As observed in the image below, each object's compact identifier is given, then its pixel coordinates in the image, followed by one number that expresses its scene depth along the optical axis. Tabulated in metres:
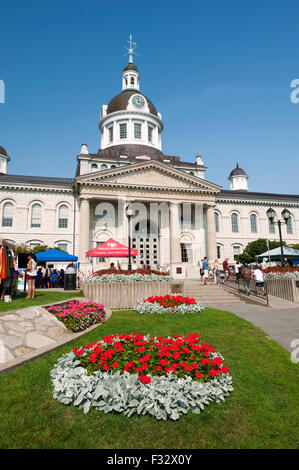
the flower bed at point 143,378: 3.88
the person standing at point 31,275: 11.71
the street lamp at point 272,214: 17.69
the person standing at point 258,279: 15.64
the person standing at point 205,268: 21.70
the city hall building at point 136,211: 33.31
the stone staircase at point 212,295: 15.48
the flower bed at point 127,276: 14.33
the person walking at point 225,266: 26.29
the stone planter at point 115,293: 13.53
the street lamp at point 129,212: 17.12
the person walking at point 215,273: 21.34
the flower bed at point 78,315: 7.83
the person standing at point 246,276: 16.53
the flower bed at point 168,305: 11.54
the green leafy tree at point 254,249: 38.91
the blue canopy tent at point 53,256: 21.94
